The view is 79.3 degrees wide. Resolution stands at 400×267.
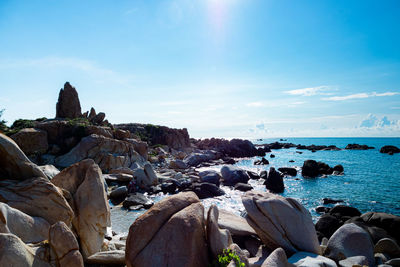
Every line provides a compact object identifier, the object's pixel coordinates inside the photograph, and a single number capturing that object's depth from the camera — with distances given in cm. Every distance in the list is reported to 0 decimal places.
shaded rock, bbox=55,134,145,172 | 3650
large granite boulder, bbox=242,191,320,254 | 847
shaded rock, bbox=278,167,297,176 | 4512
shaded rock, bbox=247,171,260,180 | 4102
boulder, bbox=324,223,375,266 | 927
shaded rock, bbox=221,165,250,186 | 3556
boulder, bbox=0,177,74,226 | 655
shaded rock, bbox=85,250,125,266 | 774
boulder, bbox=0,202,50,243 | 531
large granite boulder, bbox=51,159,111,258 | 804
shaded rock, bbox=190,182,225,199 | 2812
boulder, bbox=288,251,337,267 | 705
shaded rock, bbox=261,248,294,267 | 618
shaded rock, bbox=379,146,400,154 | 9139
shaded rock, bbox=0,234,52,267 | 438
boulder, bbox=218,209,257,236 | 995
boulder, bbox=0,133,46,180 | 680
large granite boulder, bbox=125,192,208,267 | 573
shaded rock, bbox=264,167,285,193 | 3262
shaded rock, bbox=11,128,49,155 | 3456
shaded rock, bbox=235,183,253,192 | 3125
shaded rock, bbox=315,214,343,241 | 1599
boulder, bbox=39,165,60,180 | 967
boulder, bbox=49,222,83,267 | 528
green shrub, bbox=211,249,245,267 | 550
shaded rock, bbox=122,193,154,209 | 2191
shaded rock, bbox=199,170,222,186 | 3342
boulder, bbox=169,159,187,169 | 4794
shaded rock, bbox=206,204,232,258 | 621
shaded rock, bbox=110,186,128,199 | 2455
